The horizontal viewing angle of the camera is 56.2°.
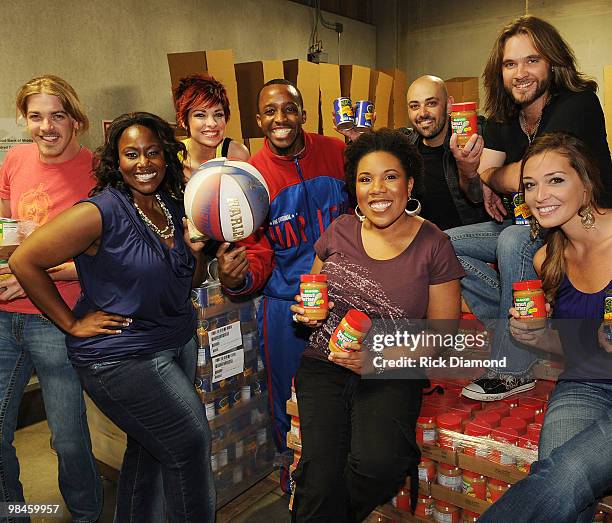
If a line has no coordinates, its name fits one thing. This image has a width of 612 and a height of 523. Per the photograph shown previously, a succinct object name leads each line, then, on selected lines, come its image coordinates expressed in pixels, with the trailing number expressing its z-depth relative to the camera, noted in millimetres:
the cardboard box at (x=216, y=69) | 4527
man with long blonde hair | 2211
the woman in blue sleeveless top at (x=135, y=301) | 1846
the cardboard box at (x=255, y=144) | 4723
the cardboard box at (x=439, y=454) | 2154
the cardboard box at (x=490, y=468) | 2033
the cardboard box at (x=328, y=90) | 5426
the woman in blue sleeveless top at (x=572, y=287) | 1819
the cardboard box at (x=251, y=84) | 4844
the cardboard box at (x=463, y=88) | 6547
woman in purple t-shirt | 1969
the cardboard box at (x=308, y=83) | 5141
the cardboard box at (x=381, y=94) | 6203
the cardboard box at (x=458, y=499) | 2113
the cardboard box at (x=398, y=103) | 6719
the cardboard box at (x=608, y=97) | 4793
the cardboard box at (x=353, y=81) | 5750
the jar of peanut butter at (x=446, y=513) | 2197
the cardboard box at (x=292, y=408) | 2494
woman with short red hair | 3039
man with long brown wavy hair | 2275
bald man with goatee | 2912
